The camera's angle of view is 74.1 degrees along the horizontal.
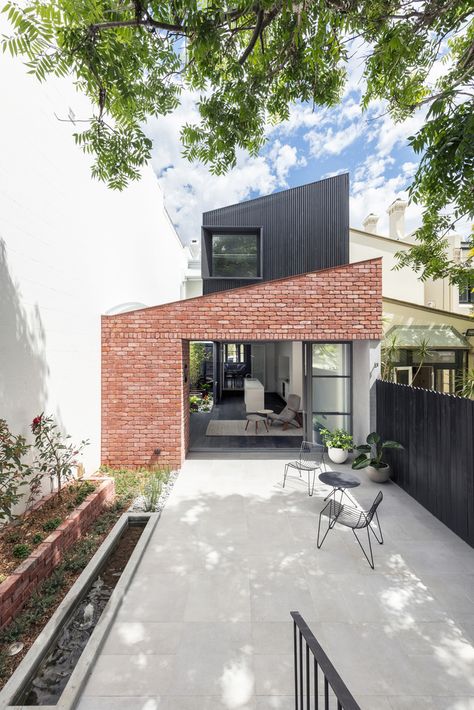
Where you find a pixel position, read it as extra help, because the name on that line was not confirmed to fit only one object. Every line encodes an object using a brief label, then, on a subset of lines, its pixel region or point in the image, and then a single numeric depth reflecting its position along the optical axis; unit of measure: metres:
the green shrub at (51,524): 3.70
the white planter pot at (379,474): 5.70
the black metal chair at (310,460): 5.53
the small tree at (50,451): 4.07
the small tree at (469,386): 6.48
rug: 8.89
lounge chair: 9.27
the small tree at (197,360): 14.20
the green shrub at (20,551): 3.19
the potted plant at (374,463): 5.67
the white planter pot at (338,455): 6.59
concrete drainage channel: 2.17
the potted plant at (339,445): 6.60
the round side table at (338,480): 4.38
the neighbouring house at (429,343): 8.30
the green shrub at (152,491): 4.75
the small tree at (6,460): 3.00
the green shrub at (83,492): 4.39
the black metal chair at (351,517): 3.65
